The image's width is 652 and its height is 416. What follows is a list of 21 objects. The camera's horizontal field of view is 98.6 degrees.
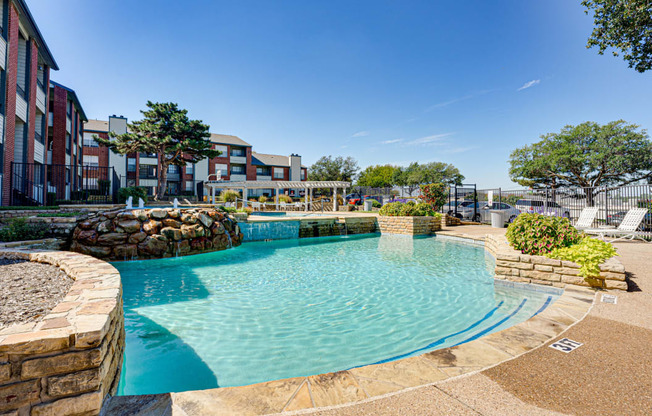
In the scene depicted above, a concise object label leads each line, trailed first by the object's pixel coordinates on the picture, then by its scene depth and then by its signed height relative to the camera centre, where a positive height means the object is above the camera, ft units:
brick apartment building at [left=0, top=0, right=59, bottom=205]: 35.29 +14.95
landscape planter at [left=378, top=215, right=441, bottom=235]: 42.45 -3.02
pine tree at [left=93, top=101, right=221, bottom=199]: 71.10 +17.37
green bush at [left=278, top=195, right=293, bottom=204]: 84.12 +2.06
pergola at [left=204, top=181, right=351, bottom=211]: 74.38 +5.56
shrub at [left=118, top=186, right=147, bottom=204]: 45.80 +1.73
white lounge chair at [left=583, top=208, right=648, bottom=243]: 29.13 -2.04
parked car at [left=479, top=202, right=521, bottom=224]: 52.19 -0.59
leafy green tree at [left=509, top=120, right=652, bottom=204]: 84.23 +16.18
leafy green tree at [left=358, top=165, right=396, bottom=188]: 207.62 +22.94
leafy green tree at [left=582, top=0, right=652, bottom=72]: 31.86 +21.17
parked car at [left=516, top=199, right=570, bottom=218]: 52.12 +0.19
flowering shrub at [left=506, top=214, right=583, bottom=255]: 16.70 -1.74
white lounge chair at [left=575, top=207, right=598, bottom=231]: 32.50 -1.26
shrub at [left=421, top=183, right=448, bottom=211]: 53.83 +2.35
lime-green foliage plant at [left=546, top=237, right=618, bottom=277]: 13.99 -2.47
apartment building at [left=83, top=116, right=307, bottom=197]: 111.45 +18.53
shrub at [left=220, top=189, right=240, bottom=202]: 75.20 +2.00
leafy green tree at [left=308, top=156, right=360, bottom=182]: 173.47 +23.33
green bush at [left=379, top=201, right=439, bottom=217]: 44.63 -0.65
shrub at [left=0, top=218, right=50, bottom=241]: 20.74 -2.19
